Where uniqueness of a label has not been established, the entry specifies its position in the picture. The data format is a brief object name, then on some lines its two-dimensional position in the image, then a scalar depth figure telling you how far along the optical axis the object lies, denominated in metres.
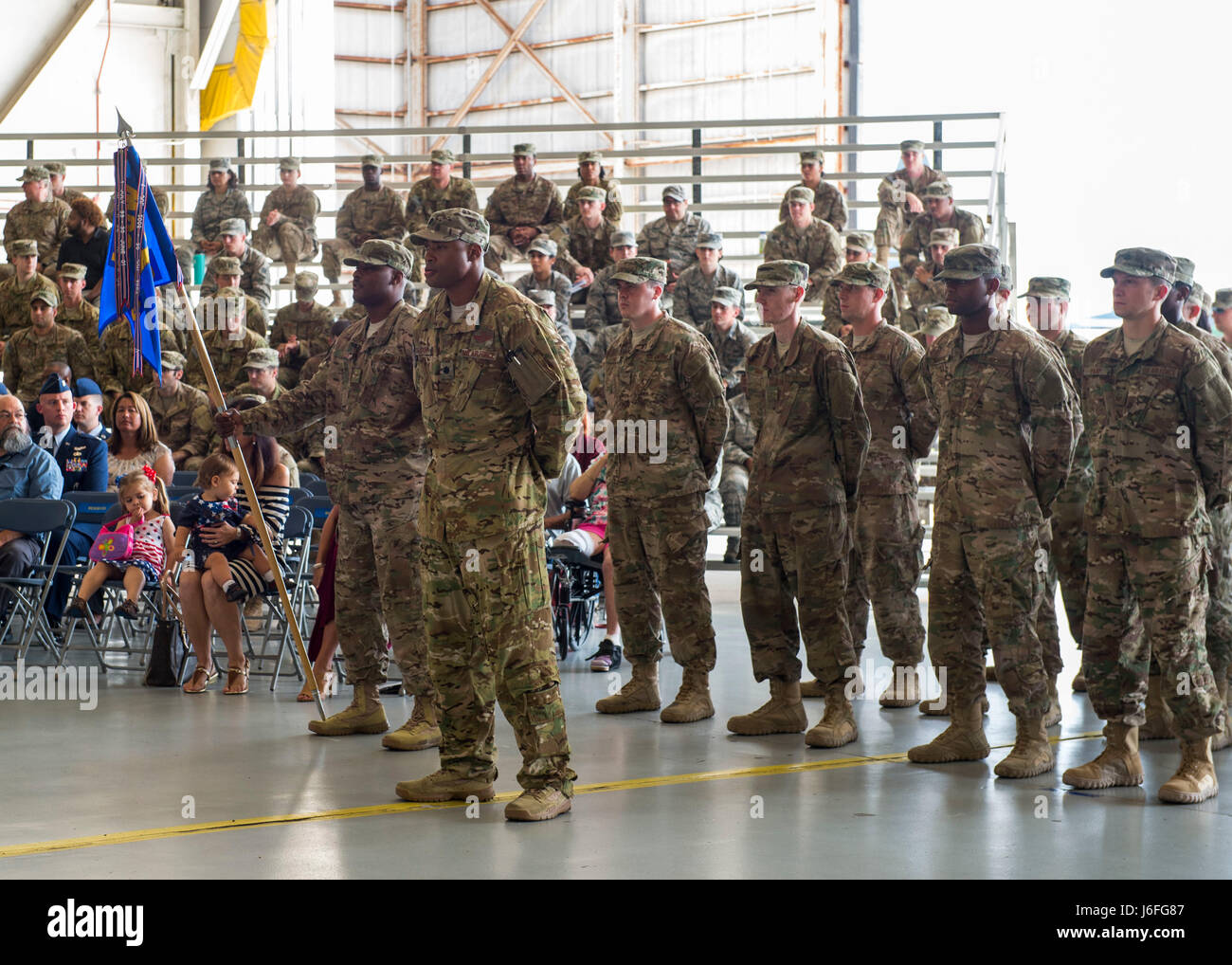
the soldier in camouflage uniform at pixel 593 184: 15.05
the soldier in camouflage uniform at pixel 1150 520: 5.15
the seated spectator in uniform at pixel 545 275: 13.53
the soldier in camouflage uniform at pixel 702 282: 12.91
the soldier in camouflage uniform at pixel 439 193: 15.39
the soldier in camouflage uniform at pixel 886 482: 6.99
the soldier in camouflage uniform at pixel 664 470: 6.71
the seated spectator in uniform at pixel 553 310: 12.10
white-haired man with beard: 8.78
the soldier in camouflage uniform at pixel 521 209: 15.18
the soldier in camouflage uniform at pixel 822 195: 15.18
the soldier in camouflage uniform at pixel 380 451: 5.99
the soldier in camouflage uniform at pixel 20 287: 14.20
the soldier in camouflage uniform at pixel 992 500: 5.50
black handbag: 7.77
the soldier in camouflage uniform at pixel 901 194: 14.84
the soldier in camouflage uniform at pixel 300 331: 13.87
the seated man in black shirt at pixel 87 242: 14.81
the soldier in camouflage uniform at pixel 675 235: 14.23
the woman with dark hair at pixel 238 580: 7.51
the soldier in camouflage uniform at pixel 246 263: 15.37
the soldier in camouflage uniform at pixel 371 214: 15.95
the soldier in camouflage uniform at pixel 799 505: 6.19
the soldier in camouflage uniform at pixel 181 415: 11.43
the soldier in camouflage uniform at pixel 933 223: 13.91
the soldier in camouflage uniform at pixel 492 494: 4.84
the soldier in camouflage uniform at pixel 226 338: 13.12
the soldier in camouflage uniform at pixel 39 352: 12.89
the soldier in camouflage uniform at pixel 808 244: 13.96
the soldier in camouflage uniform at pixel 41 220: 16.00
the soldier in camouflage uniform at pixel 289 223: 16.72
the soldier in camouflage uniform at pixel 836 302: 11.00
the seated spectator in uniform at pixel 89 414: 10.57
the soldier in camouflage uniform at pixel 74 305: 13.67
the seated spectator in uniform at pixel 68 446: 9.50
